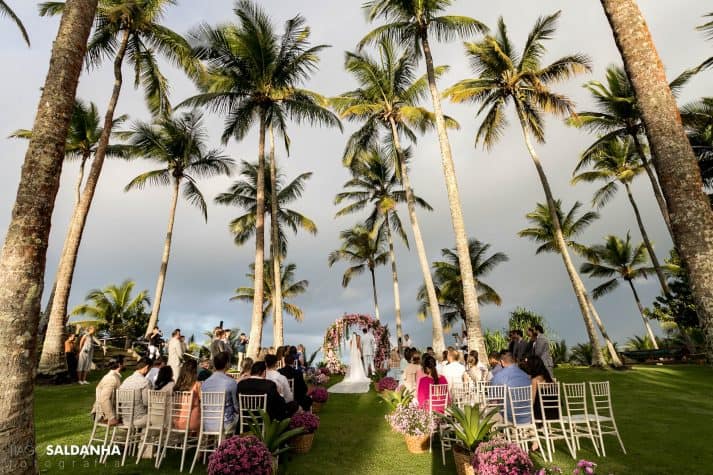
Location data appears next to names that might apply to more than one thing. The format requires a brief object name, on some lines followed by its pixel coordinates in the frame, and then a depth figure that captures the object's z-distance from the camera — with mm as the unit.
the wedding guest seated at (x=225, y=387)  5855
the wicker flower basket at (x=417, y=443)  6633
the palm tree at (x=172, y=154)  22891
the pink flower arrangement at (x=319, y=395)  10398
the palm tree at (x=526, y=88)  18828
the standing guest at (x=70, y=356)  14219
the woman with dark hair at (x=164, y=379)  6510
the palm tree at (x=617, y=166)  25734
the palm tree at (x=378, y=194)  29219
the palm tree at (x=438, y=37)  13748
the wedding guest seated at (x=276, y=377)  7027
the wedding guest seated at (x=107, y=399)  6302
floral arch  20797
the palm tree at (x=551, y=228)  30562
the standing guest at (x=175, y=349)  12203
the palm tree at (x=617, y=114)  21219
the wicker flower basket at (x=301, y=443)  6629
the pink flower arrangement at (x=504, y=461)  4129
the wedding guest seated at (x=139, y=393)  6336
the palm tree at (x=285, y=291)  38656
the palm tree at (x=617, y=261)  32062
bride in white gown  16731
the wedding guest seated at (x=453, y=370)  8466
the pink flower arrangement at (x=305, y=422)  6704
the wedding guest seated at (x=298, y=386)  8031
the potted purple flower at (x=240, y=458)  4199
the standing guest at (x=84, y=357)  14062
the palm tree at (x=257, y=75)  16688
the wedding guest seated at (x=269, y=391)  6020
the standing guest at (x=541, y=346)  10266
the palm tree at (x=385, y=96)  20094
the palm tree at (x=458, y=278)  34500
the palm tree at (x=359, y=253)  34812
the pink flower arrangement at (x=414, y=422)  6641
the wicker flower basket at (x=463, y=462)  5102
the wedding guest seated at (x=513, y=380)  6148
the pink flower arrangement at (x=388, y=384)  13114
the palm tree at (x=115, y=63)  13742
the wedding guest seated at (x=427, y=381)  7076
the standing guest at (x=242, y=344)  20469
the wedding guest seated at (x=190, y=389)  5887
